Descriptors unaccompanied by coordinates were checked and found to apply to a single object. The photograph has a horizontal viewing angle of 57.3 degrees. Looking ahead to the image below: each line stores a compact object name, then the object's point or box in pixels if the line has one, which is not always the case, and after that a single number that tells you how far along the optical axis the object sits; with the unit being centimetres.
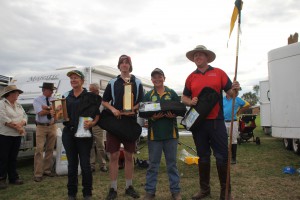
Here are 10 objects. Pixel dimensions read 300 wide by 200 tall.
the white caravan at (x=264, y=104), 1140
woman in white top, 511
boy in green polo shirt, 393
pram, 1080
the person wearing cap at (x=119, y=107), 407
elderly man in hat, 560
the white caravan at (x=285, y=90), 496
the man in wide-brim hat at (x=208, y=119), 380
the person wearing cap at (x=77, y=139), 387
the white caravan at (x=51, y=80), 756
